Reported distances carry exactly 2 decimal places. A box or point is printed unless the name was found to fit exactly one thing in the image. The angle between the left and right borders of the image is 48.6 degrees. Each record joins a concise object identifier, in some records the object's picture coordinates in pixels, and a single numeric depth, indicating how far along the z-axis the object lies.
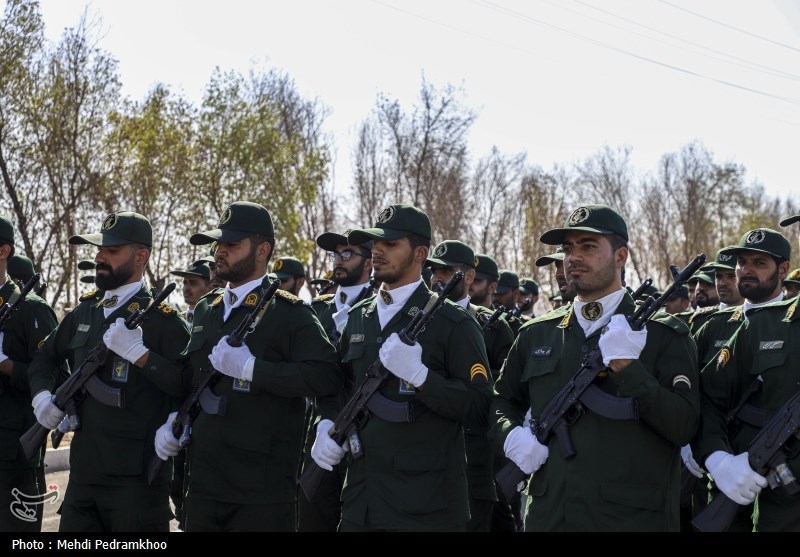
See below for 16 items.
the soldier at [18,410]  6.26
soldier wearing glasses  6.82
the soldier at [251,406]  5.19
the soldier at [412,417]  4.68
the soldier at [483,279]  8.96
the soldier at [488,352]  6.58
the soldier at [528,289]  15.40
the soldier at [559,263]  5.30
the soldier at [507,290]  11.42
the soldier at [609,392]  4.03
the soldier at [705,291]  10.24
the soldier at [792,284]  8.56
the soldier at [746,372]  4.33
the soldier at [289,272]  9.95
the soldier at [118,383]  5.50
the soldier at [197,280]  10.30
